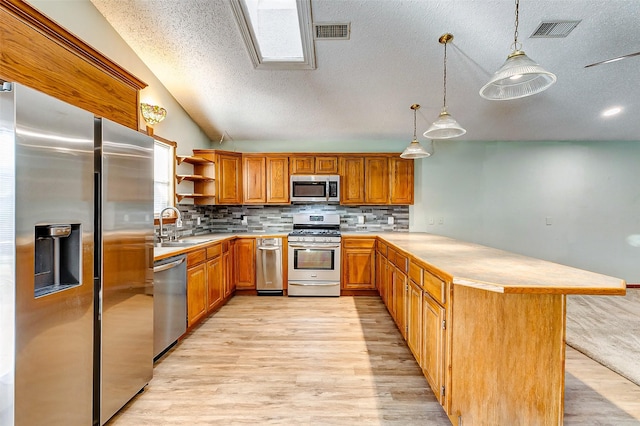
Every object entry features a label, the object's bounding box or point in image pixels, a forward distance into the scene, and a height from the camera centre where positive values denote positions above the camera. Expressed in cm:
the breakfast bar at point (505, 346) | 146 -73
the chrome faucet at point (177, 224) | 300 -20
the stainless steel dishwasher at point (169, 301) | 230 -81
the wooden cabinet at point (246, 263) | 419 -80
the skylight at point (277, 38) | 296 +188
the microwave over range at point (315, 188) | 440 +33
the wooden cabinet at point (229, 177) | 425 +48
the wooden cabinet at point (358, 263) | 415 -79
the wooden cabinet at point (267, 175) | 449 +53
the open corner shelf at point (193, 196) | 372 +17
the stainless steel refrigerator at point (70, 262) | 114 -28
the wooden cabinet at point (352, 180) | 446 +46
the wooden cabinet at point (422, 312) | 171 -79
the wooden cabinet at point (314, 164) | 446 +71
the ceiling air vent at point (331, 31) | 253 +163
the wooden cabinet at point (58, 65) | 129 +78
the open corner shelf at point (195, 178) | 371 +42
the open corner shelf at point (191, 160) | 373 +68
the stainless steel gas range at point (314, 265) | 412 -81
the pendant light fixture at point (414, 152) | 306 +63
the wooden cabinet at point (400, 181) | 444 +45
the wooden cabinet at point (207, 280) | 286 -81
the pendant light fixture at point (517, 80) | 151 +80
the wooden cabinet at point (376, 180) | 445 +46
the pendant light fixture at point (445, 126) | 233 +72
